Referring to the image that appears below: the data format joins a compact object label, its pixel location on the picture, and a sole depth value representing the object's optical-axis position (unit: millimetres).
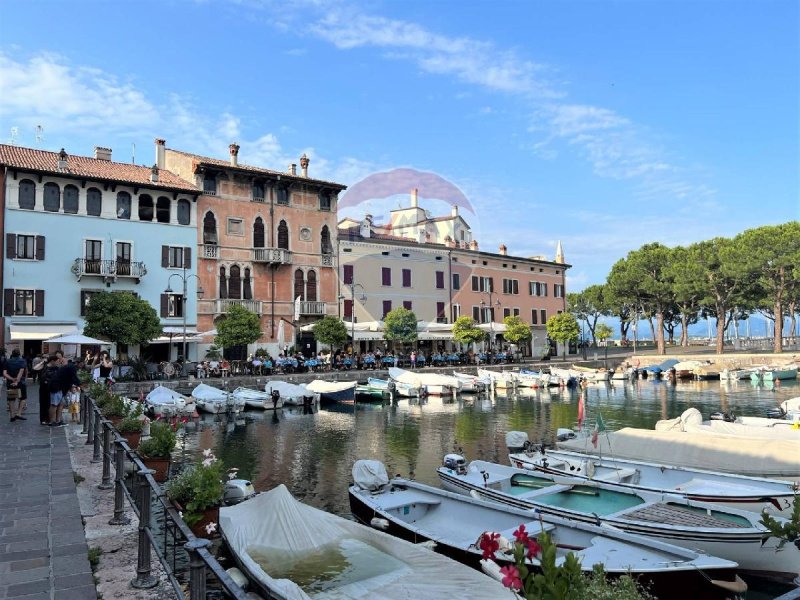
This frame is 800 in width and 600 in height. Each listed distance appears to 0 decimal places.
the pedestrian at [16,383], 14680
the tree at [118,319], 30162
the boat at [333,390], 34281
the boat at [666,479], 10969
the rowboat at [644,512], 9102
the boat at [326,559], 6957
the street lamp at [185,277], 38744
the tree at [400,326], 44375
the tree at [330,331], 39531
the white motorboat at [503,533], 7527
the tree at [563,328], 55750
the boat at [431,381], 38719
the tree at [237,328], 34906
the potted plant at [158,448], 10688
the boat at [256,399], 31062
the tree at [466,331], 47900
